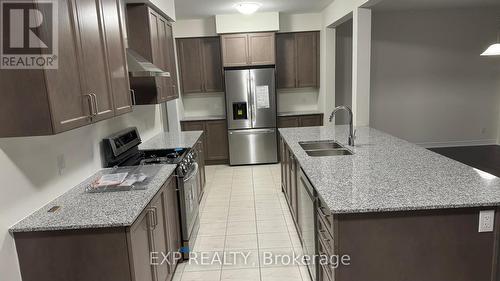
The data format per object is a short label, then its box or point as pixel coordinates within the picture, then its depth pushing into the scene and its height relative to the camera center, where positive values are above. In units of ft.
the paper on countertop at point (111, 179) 7.25 -1.88
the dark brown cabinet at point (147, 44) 10.97 +1.81
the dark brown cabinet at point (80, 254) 5.50 -2.66
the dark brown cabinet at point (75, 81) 4.89 +0.32
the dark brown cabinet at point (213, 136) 19.29 -2.64
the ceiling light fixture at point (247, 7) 15.28 +4.01
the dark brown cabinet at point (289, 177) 10.28 -3.21
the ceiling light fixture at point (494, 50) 12.36 +1.09
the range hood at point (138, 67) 9.02 +0.82
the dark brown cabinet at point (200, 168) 13.17 -3.28
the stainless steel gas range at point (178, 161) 9.21 -1.99
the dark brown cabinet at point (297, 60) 19.33 +1.72
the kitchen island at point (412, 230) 5.53 -2.55
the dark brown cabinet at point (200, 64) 19.35 +1.72
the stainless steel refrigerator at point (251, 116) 18.35 -1.44
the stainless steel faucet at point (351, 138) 9.95 -1.64
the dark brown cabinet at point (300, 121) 19.26 -1.94
